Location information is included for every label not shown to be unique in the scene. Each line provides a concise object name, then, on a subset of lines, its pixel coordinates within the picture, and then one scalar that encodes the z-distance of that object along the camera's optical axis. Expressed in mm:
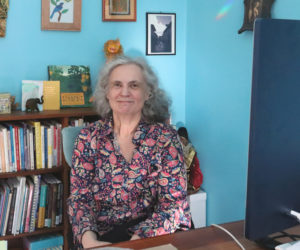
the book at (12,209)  2271
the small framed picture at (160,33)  2730
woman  1587
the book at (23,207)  2299
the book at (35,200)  2316
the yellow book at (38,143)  2275
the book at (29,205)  2303
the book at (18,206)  2277
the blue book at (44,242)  2396
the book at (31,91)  2385
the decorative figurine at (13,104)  2377
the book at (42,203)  2342
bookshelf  2221
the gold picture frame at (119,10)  2578
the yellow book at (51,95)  2412
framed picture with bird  2443
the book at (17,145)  2242
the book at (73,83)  2504
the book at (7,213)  2259
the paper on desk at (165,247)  1025
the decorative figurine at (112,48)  2518
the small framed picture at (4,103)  2240
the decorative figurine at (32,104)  2320
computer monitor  749
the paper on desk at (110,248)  995
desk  1031
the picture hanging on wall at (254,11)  2002
